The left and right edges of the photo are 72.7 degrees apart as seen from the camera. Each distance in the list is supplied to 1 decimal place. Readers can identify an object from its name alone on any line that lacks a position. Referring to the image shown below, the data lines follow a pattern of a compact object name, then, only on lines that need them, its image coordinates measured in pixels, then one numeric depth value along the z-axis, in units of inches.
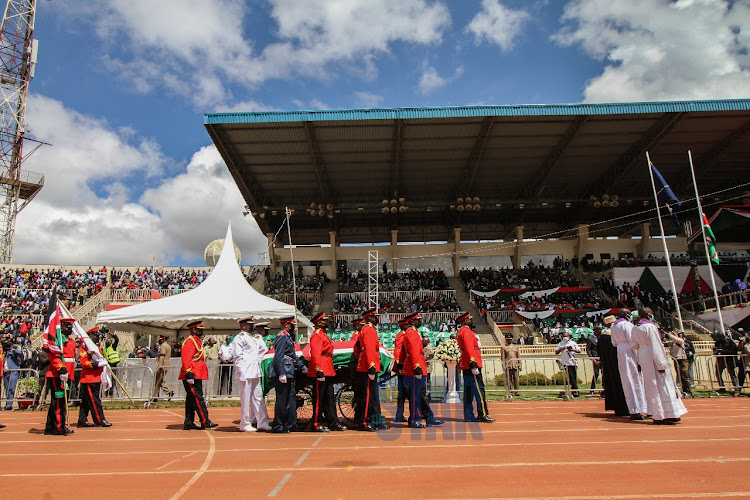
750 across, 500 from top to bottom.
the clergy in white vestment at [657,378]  313.1
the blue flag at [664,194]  905.3
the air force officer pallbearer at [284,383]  313.9
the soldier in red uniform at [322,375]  313.7
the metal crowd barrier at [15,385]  507.5
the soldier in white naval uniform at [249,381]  341.1
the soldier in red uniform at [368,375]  311.0
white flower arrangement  494.0
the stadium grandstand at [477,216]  1074.1
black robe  363.3
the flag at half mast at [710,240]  946.7
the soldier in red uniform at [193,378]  335.0
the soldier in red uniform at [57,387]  325.7
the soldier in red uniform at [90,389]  361.0
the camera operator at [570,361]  521.0
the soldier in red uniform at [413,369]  324.2
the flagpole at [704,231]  935.8
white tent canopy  575.8
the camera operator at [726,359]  542.0
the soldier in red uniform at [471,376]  334.6
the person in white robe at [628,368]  344.2
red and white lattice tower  1697.8
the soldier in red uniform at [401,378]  341.7
